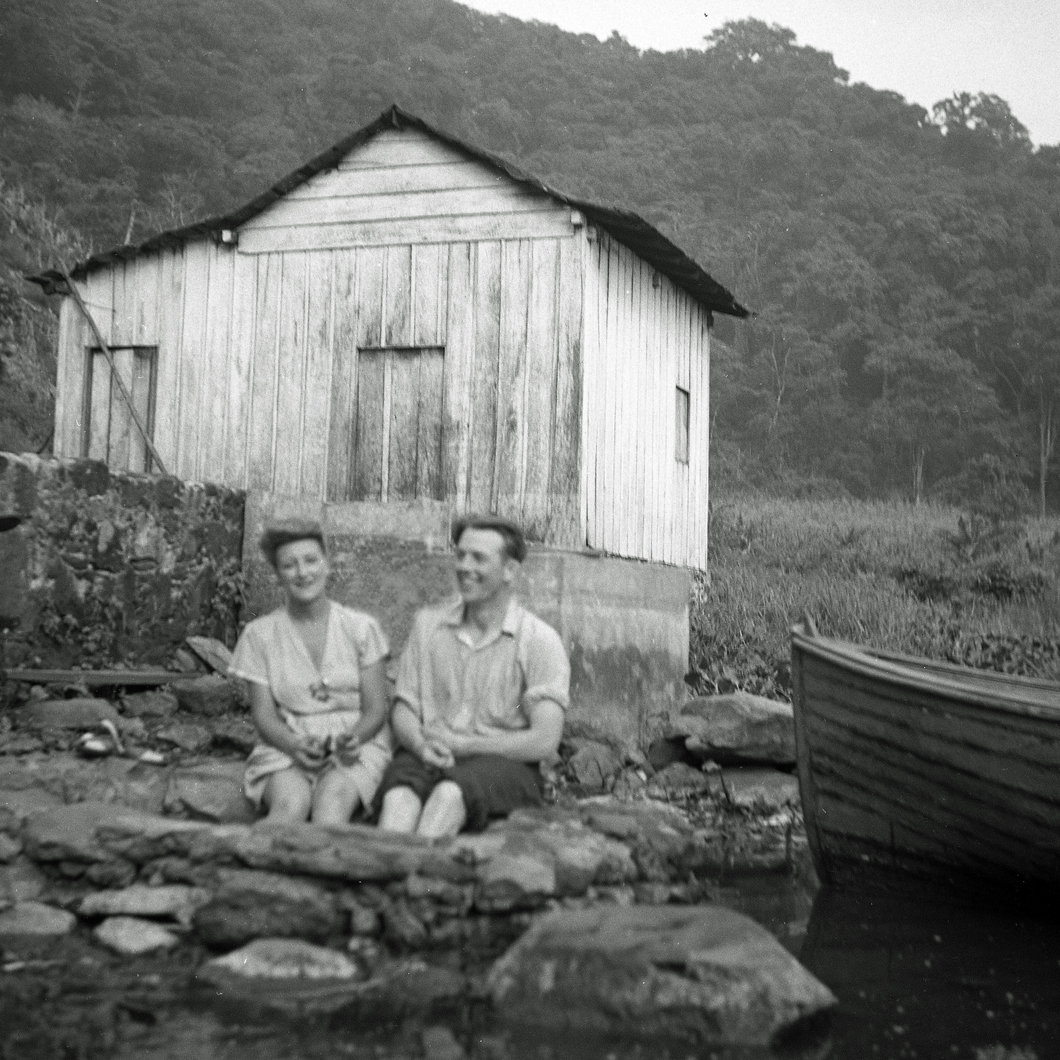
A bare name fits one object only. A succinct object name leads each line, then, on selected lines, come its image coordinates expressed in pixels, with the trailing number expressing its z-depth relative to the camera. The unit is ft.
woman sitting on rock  18.86
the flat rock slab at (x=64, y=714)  29.76
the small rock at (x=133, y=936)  17.06
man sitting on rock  18.66
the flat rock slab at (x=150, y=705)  31.76
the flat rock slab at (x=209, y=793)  20.45
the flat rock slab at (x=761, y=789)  31.96
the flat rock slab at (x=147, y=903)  18.03
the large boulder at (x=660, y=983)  14.53
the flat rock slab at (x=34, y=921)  17.52
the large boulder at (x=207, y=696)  32.19
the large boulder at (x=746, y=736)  33.78
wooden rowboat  21.98
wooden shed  41.04
